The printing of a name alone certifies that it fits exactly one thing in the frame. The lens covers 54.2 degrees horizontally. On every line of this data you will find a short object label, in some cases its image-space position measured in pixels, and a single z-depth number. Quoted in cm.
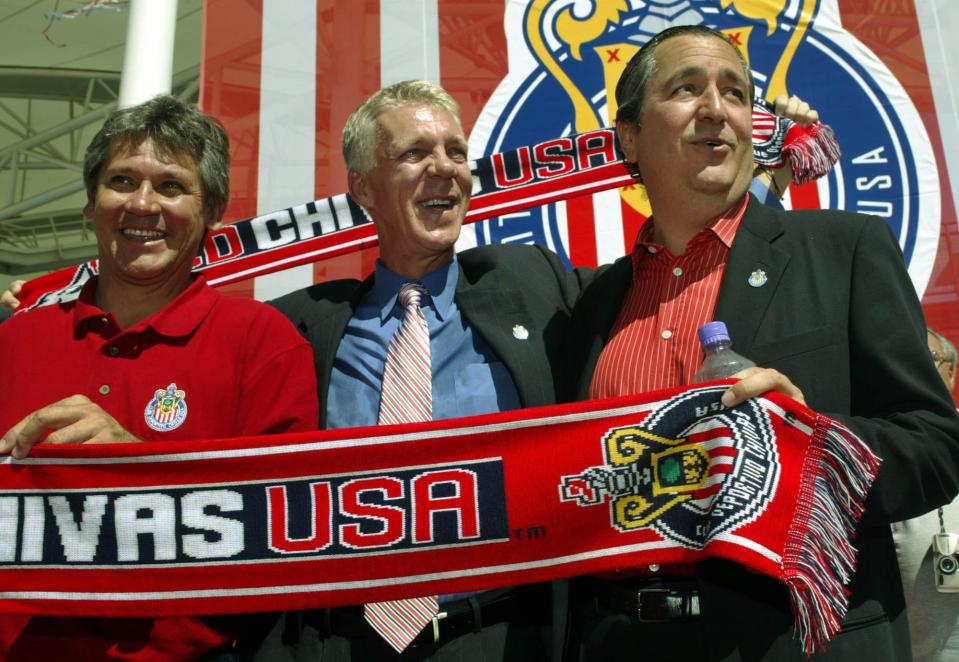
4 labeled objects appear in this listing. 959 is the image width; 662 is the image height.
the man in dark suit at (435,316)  175
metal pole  399
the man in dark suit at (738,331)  144
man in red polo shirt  157
